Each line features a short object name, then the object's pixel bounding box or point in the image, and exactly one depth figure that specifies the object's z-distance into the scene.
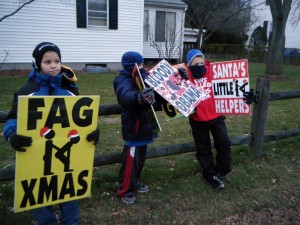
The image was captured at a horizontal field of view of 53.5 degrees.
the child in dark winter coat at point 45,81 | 2.32
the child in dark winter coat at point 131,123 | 2.77
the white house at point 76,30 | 11.77
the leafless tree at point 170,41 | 16.27
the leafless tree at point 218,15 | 24.53
